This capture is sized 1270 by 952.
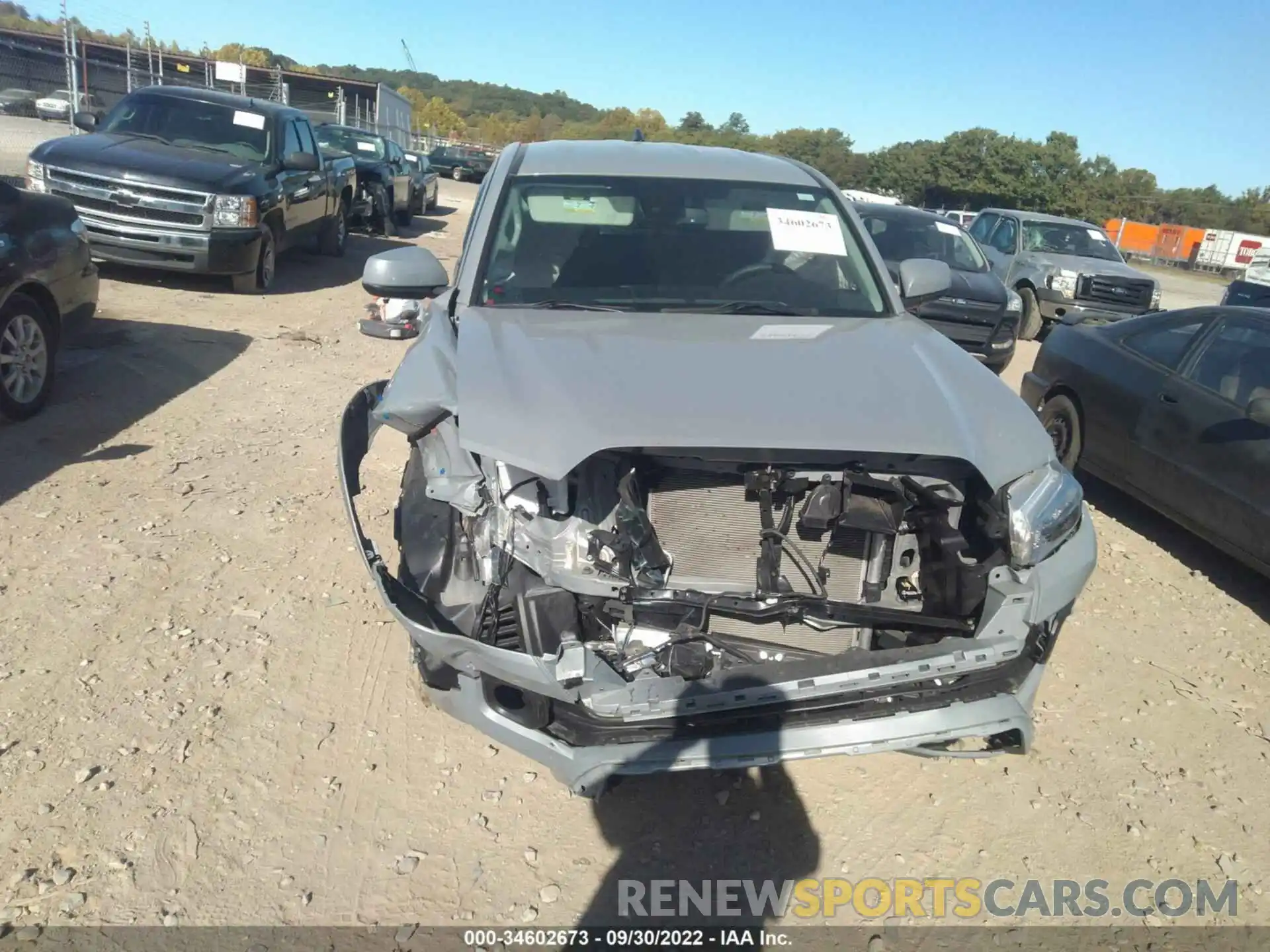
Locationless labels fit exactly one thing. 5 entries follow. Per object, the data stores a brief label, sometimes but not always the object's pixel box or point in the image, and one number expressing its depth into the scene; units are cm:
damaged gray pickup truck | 255
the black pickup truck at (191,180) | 881
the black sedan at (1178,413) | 492
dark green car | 3719
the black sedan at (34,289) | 552
